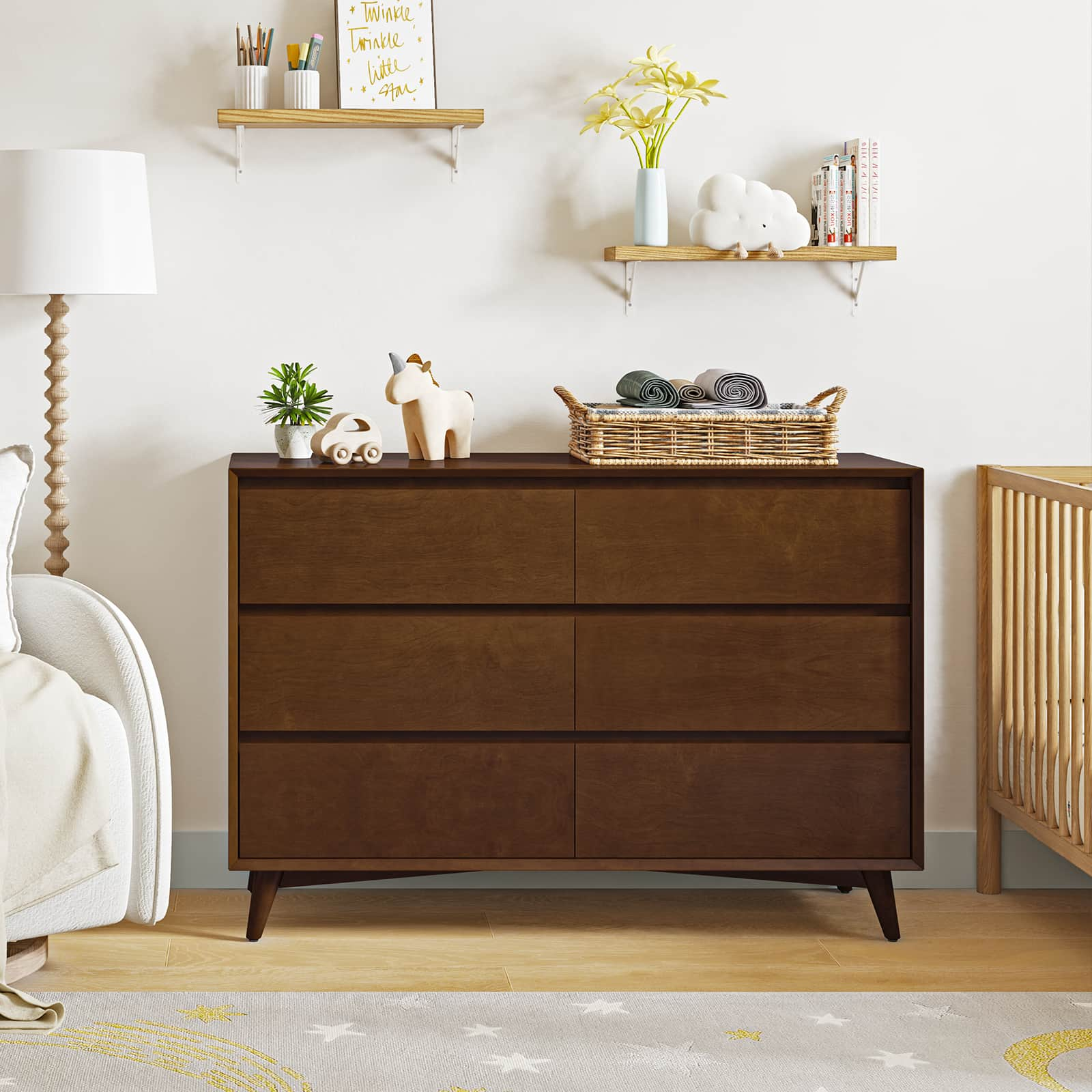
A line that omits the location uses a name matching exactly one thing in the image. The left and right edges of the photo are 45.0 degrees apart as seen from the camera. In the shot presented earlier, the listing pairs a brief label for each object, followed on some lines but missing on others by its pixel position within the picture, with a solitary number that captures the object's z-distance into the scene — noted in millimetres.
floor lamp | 2373
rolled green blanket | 2457
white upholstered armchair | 2129
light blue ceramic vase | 2613
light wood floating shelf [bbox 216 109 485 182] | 2561
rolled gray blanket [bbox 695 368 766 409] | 2445
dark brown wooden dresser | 2361
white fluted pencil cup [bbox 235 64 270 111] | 2578
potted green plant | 2479
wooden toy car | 2396
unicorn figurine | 2459
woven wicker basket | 2406
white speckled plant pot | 2473
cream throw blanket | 1939
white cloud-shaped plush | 2598
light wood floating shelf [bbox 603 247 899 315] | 2607
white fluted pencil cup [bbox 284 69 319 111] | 2572
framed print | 2611
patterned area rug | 1905
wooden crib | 2391
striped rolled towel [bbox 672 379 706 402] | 2463
